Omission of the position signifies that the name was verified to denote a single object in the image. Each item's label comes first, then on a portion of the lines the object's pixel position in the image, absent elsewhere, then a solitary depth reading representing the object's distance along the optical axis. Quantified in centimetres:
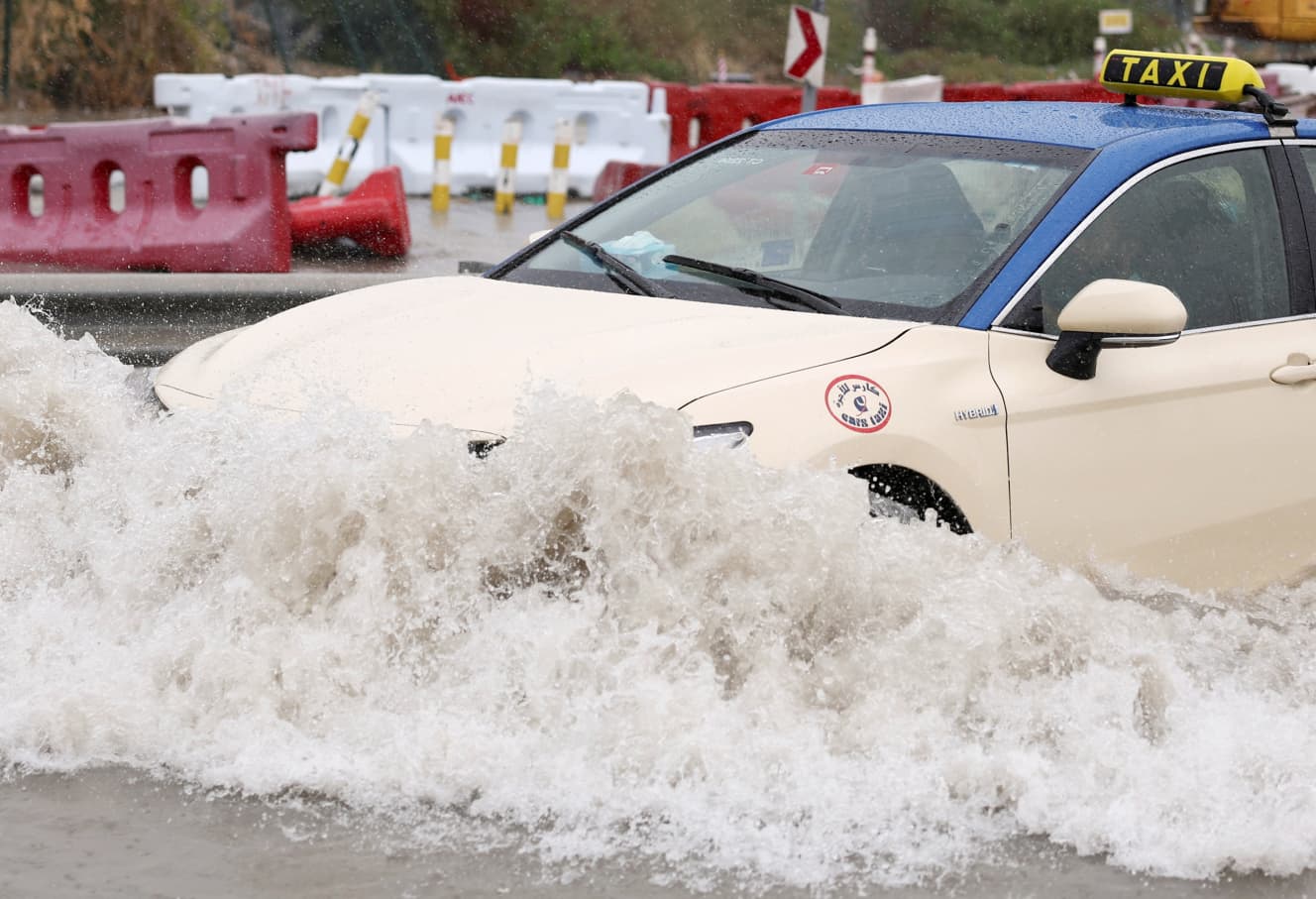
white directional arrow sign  1753
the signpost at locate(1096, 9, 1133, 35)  3144
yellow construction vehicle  3228
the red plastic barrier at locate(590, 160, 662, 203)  1803
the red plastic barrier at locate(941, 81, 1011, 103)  2438
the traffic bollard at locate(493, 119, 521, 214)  1936
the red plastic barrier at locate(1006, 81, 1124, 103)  2459
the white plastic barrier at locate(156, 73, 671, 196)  2072
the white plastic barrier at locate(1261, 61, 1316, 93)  2667
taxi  448
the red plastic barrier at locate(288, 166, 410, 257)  1356
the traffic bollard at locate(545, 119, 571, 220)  1903
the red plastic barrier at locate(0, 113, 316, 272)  1141
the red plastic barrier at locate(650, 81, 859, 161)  2177
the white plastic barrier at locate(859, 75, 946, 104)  2439
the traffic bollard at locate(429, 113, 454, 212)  1927
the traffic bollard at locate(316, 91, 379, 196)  1839
